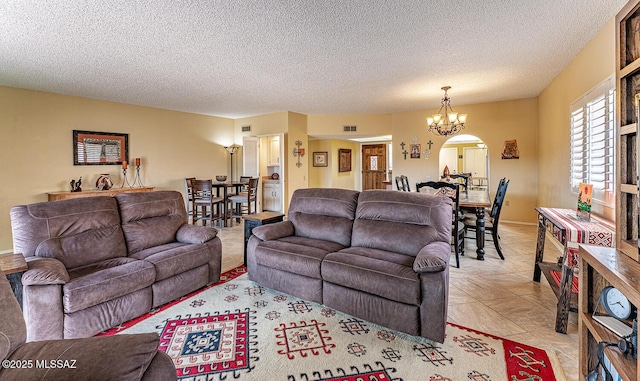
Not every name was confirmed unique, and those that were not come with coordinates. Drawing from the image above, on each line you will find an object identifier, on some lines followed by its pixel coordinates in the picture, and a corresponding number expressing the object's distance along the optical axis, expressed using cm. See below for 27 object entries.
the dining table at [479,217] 376
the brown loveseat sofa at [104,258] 195
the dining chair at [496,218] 379
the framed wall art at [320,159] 995
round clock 128
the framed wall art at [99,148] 539
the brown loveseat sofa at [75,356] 97
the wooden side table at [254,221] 345
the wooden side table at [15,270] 181
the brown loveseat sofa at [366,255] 202
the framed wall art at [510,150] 611
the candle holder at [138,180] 621
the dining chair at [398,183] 610
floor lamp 796
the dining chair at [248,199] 626
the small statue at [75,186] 519
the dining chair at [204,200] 583
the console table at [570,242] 211
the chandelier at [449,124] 507
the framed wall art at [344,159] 1025
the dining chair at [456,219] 353
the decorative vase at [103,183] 543
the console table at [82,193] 484
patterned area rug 173
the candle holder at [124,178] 602
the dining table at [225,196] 611
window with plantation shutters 278
